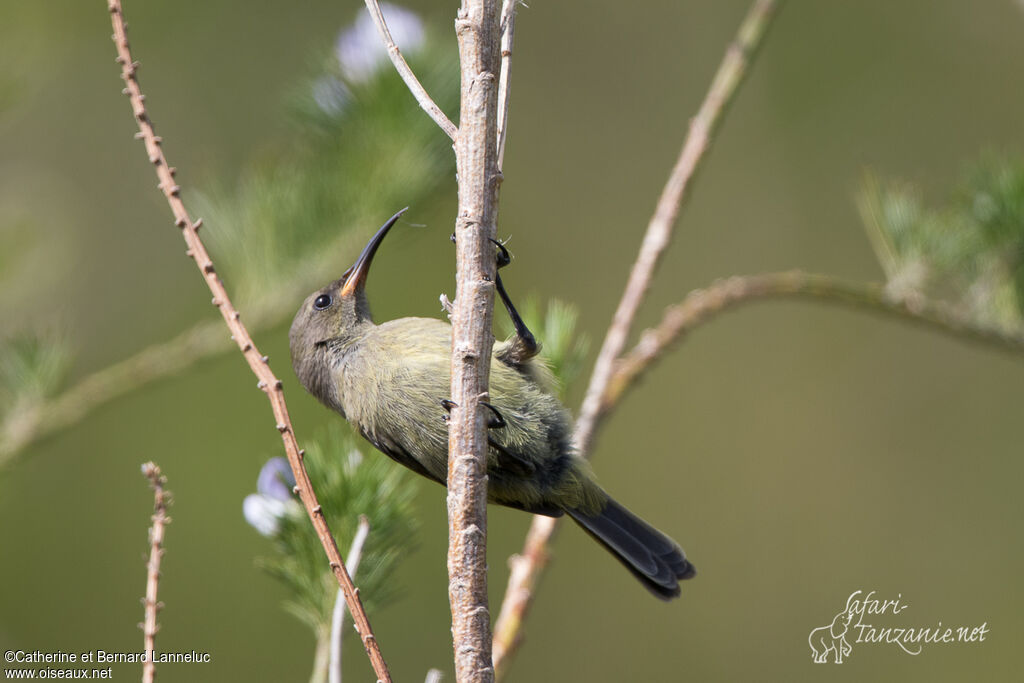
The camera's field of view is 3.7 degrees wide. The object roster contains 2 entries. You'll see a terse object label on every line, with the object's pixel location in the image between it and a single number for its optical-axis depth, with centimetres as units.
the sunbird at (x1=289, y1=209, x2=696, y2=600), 308
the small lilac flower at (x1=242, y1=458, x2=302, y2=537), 304
